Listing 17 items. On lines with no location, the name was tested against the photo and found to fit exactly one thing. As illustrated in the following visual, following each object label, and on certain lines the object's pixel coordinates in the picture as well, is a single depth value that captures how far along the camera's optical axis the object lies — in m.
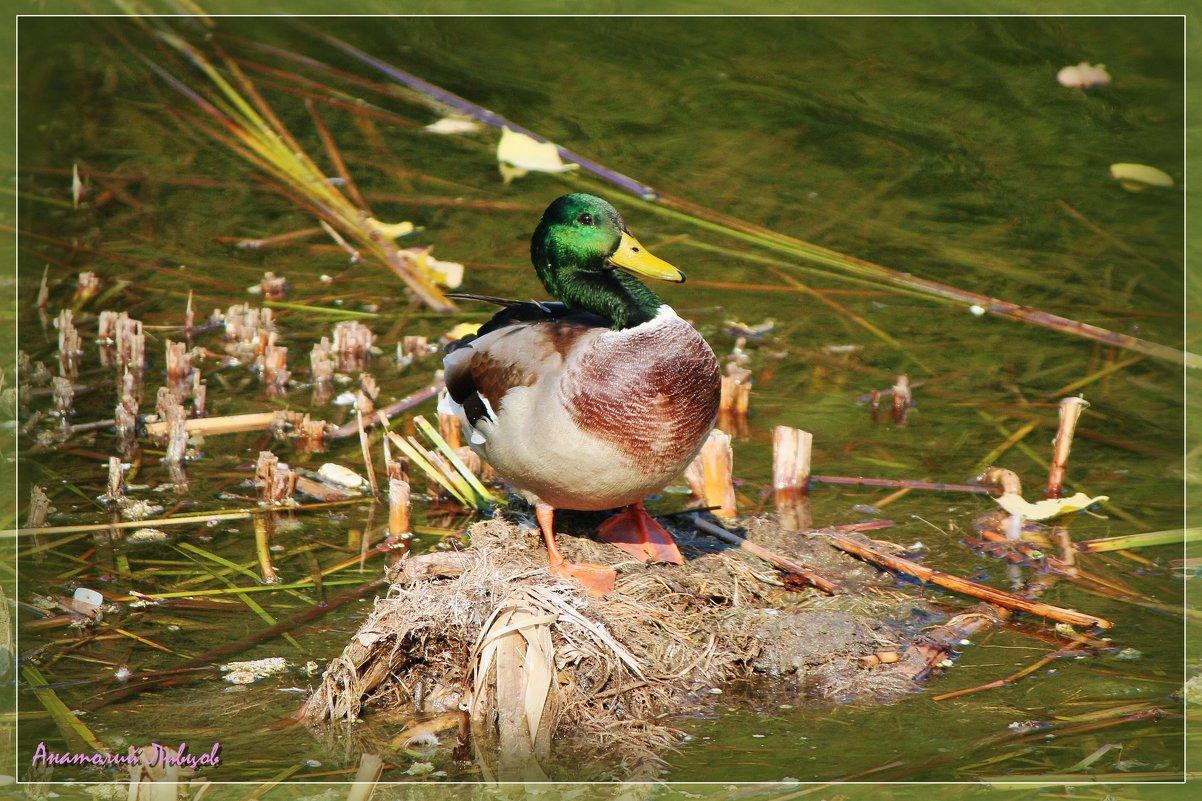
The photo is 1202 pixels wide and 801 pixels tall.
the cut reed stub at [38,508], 11.46
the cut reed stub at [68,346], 14.35
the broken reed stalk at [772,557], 10.27
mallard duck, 9.50
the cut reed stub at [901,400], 13.67
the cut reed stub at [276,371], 14.02
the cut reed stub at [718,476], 11.45
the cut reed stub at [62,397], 13.42
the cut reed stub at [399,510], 11.34
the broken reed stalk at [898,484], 12.17
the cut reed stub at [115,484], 11.86
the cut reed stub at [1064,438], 12.28
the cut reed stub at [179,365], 14.06
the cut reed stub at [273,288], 16.02
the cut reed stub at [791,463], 12.16
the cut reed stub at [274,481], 11.86
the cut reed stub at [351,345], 14.67
